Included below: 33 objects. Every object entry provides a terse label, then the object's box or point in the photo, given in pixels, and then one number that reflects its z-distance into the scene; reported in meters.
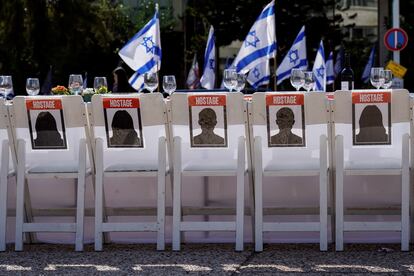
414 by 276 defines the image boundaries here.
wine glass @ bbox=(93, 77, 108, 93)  9.04
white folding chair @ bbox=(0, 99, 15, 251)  6.32
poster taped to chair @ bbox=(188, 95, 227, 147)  6.21
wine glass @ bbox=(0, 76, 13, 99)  7.36
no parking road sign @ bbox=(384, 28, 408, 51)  18.86
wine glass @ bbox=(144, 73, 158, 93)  7.43
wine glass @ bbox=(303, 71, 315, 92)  7.31
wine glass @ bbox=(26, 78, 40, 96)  7.61
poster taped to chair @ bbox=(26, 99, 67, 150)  6.32
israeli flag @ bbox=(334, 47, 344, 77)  20.39
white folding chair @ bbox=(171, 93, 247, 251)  6.20
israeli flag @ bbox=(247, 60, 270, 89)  13.09
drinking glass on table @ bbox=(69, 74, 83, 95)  8.12
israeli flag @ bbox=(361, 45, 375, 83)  19.75
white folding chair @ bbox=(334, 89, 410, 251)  6.09
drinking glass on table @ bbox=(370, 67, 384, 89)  6.94
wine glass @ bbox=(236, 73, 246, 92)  7.49
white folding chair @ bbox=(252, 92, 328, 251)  6.14
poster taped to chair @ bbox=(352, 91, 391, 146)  6.10
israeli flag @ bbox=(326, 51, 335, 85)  17.65
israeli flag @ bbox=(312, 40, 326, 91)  13.62
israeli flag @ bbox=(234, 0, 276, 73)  12.63
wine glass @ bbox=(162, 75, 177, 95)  7.24
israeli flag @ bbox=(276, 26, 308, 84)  14.24
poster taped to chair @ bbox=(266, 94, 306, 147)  6.14
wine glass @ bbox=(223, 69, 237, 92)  7.46
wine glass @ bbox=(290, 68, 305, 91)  7.36
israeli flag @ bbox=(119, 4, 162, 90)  11.65
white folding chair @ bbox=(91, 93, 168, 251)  6.26
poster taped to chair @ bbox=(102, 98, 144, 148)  6.27
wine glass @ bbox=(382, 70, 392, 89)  6.93
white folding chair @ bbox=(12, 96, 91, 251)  6.30
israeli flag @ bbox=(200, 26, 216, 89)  15.01
